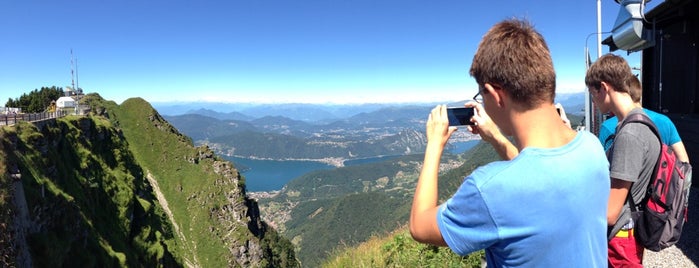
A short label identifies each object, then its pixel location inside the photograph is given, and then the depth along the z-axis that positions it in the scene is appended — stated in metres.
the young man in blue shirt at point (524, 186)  1.46
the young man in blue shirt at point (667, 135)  3.38
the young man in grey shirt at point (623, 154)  2.59
